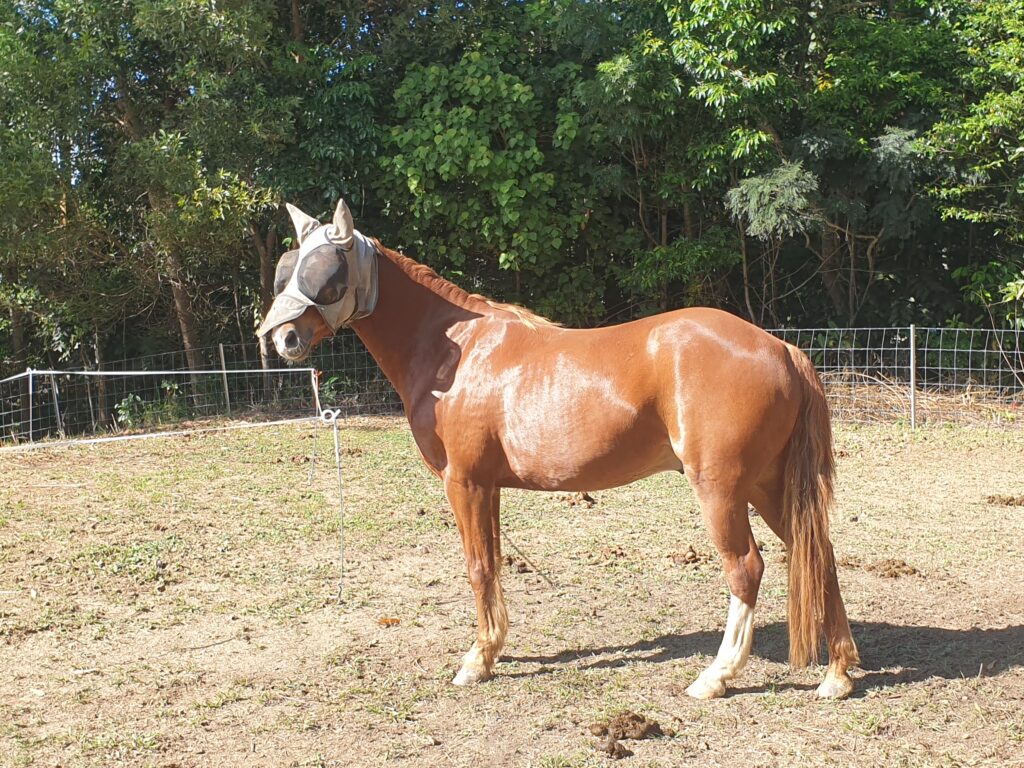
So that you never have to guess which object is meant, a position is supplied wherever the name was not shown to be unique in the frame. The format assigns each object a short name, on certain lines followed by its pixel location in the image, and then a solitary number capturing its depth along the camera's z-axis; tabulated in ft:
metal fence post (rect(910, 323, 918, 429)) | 33.17
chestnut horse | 11.91
